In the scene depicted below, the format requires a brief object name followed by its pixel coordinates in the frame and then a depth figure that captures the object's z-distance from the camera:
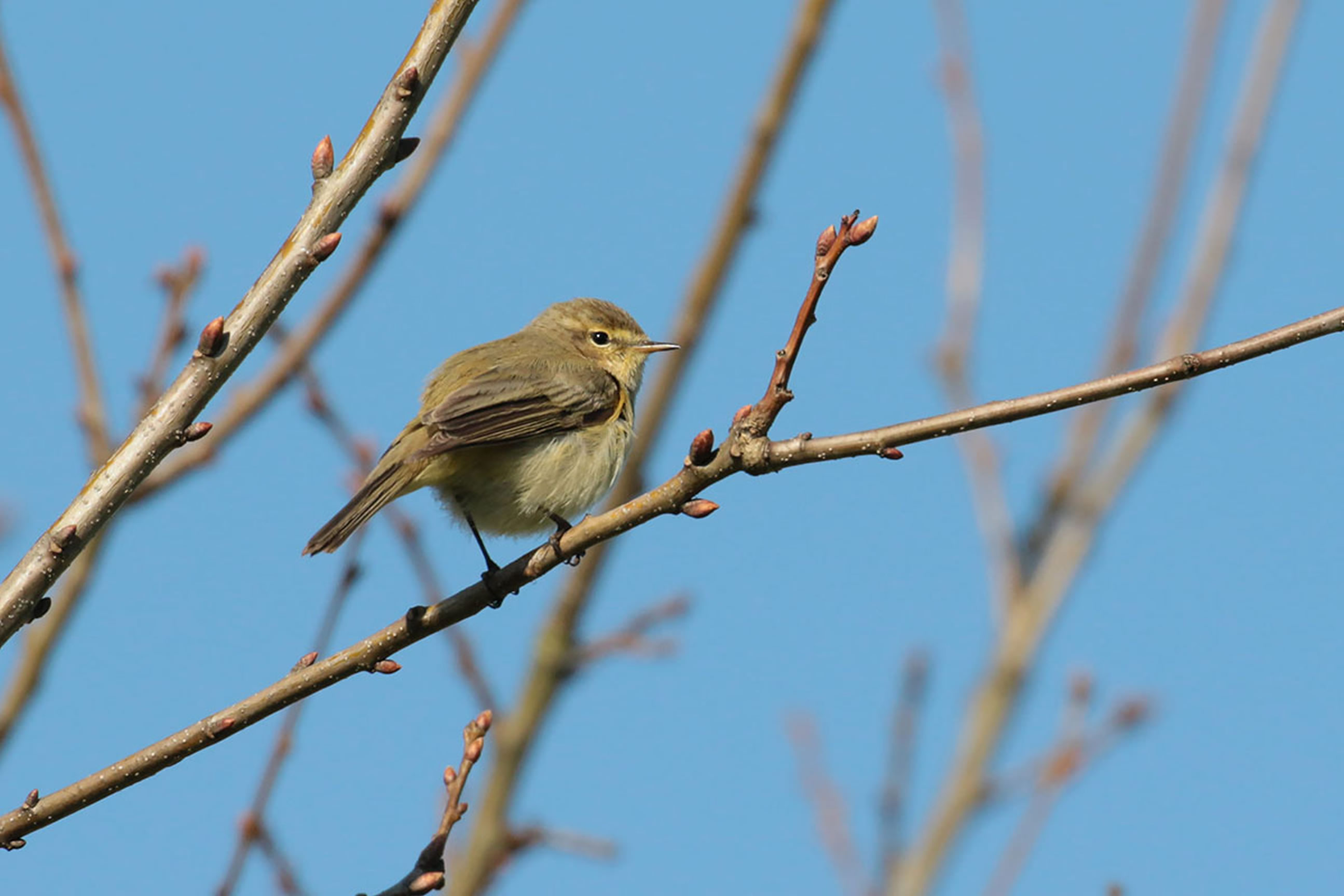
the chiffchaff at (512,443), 10.97
